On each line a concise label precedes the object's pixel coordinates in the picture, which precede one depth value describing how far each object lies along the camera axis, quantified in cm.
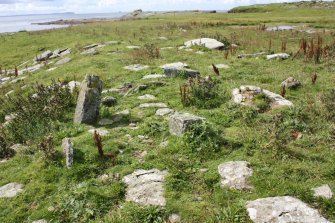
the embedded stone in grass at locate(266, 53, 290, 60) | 1742
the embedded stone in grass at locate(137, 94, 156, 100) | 1269
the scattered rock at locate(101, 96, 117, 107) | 1230
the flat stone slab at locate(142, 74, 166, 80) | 1517
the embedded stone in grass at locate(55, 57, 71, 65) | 2269
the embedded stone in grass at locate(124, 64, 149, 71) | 1719
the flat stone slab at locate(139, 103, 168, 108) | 1180
